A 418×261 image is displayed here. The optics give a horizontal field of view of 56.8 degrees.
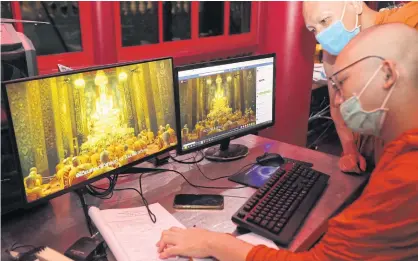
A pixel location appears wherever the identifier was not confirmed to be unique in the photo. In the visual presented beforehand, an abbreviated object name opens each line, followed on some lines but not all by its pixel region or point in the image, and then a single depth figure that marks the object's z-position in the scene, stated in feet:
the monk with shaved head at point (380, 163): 2.81
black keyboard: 3.58
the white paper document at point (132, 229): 3.22
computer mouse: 5.16
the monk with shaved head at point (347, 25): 5.18
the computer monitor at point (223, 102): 4.69
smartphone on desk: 4.08
